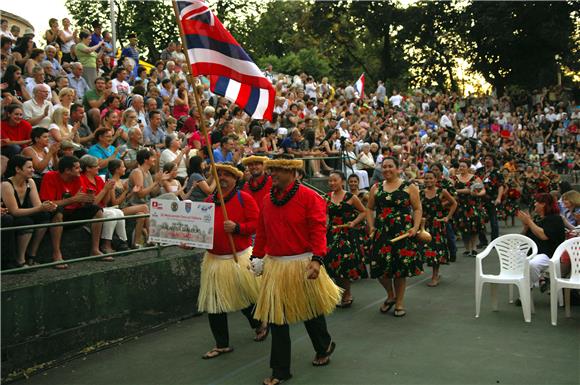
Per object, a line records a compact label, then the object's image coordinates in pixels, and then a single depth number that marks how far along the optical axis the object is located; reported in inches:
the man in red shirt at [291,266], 240.2
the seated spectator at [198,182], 372.5
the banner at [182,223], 273.0
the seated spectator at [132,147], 391.5
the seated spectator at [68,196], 299.0
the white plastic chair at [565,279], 305.0
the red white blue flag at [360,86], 1008.4
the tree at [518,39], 1551.4
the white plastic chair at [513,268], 318.3
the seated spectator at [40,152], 329.1
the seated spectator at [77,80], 508.1
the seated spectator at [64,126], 384.2
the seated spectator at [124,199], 340.5
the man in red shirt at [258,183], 310.2
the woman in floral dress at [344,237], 352.7
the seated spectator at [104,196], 321.4
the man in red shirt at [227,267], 271.0
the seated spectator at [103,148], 376.8
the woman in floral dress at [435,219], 398.6
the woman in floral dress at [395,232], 332.5
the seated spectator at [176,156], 415.5
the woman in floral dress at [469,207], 516.7
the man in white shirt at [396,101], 1147.1
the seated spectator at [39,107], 390.6
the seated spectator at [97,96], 460.4
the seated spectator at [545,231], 339.6
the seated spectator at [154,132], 466.3
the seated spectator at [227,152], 408.2
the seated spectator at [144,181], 349.1
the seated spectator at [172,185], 370.3
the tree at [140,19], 1596.2
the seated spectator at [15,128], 343.0
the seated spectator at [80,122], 406.6
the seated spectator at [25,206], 277.3
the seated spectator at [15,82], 413.1
